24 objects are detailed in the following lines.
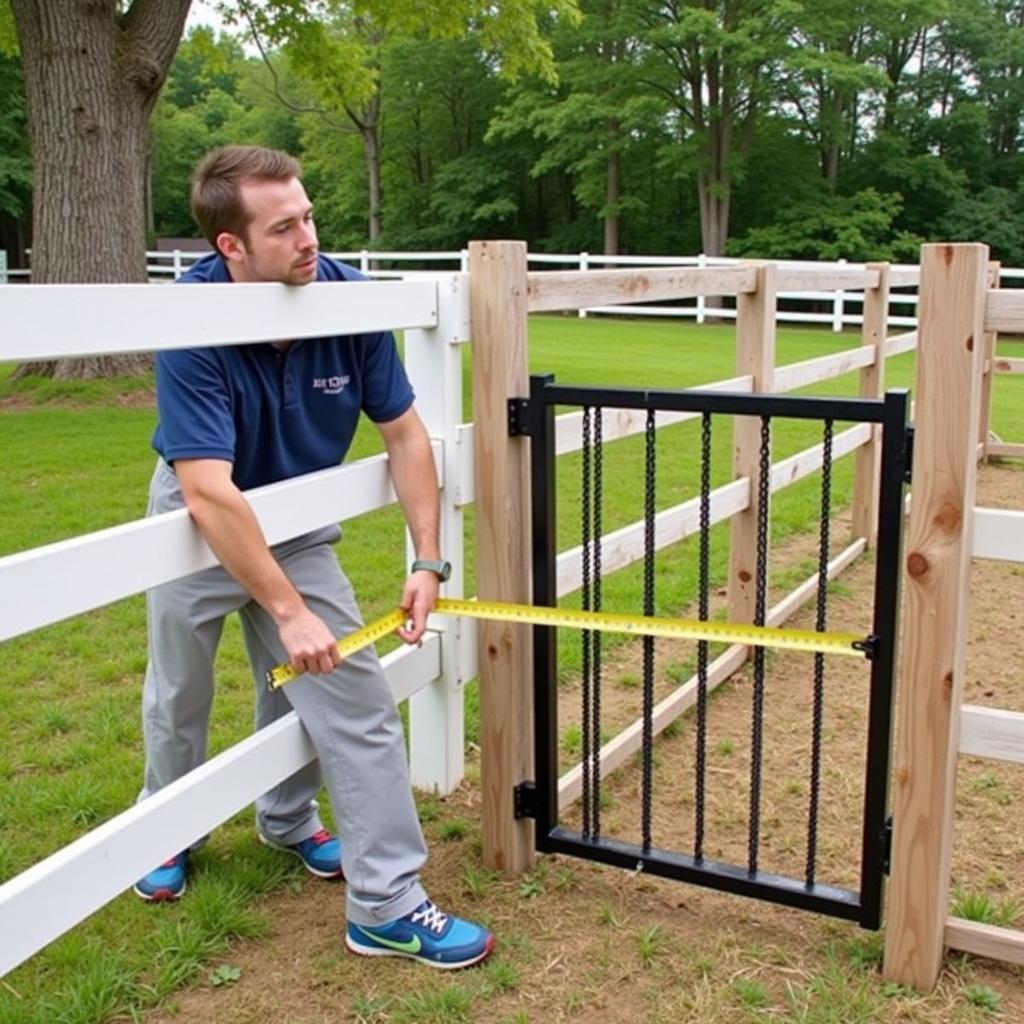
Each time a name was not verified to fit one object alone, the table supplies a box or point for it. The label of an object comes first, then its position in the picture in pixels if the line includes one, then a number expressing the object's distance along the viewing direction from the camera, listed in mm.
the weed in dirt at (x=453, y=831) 3633
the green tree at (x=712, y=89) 33344
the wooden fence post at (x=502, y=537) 3238
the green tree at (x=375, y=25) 14641
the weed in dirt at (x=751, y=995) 2777
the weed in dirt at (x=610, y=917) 3143
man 2604
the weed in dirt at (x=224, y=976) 2865
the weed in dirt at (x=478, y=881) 3312
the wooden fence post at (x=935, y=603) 2602
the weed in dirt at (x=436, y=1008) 2715
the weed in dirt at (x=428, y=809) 3748
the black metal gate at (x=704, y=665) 2795
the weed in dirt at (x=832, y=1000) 2717
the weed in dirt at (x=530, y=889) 3297
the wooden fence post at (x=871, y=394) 7016
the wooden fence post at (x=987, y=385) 8812
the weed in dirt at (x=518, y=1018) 2709
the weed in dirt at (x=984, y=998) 2754
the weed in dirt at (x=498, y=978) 2848
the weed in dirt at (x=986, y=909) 3127
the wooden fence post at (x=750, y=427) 5012
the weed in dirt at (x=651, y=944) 2977
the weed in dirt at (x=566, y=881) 3340
